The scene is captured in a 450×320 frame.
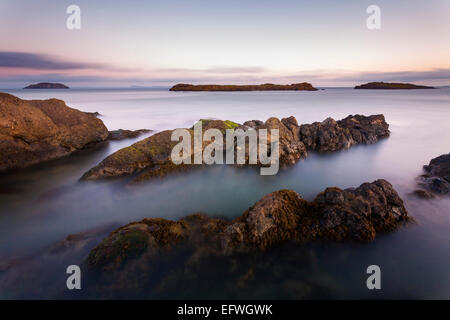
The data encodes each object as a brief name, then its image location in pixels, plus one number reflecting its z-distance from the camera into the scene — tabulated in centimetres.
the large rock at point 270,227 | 499
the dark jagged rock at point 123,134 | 1713
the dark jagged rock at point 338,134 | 1457
